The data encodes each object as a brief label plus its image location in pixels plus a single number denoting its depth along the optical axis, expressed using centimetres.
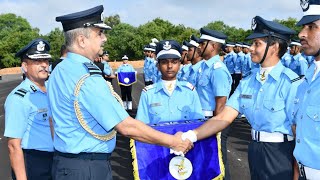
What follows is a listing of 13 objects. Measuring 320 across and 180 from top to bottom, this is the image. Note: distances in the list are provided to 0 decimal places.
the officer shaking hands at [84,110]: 259
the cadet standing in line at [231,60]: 1692
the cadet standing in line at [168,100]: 419
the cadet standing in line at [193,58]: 635
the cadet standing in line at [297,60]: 1146
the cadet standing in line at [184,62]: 1026
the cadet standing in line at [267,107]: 334
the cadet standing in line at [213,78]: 495
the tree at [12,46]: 5664
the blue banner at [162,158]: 364
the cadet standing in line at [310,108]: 260
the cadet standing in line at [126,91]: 1308
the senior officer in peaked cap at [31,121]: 310
